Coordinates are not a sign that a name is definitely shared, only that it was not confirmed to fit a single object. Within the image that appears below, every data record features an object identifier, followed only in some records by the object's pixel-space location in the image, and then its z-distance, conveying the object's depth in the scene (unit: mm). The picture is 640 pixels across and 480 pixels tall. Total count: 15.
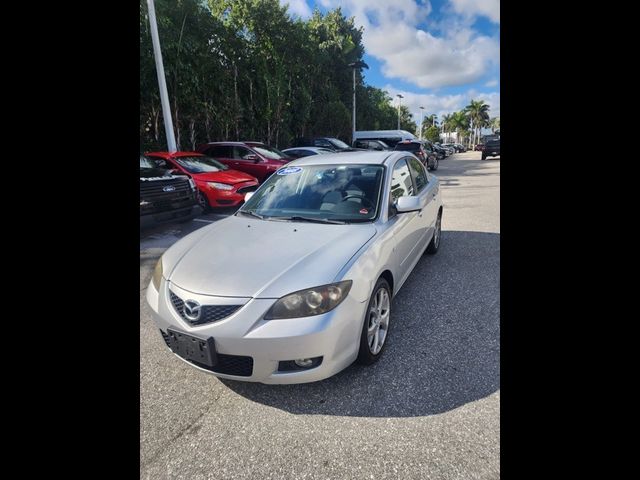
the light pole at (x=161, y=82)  10211
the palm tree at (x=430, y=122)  89362
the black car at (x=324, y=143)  17906
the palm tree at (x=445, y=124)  93688
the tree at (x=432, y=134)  78688
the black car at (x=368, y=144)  19672
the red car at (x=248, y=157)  9977
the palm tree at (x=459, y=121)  81750
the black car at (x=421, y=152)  16466
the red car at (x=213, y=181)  7598
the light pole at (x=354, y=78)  24675
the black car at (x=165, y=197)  6141
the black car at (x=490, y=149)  25828
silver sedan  1873
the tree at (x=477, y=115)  77444
